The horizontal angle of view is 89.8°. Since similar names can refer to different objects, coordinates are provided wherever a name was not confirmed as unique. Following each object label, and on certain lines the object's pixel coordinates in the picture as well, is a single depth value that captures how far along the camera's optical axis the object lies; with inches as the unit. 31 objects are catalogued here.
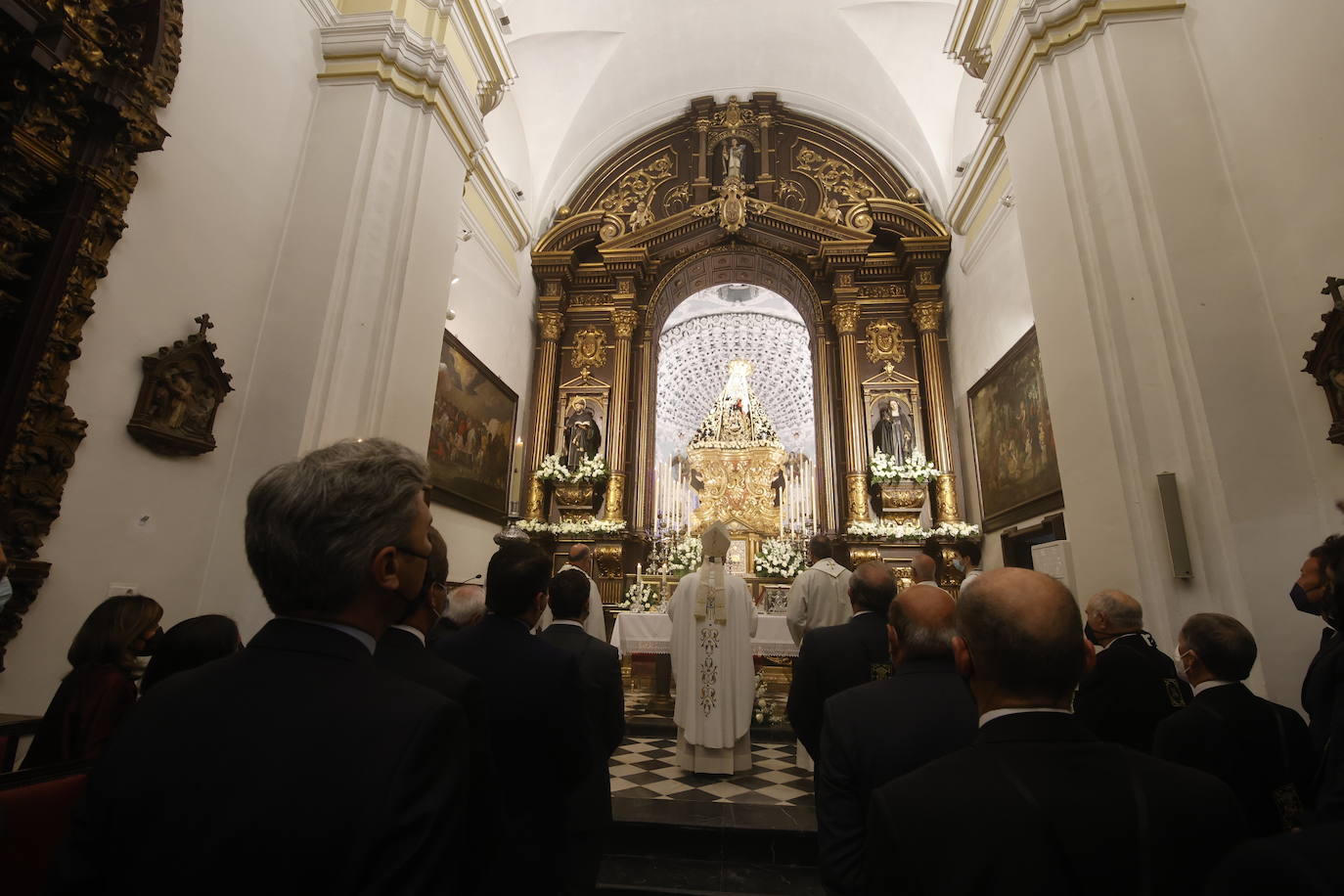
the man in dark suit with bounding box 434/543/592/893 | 74.9
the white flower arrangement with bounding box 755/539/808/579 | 344.5
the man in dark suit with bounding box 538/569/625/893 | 93.4
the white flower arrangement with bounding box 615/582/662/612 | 295.7
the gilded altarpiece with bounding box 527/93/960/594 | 392.8
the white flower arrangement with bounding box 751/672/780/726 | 246.2
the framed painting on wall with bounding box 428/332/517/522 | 291.7
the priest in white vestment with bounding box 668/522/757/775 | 189.6
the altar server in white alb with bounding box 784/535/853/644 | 192.2
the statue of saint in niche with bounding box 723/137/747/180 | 434.6
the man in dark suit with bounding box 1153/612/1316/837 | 78.2
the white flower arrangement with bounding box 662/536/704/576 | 334.0
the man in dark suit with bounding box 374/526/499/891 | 44.9
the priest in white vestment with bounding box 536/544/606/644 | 209.2
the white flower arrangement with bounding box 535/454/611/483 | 378.0
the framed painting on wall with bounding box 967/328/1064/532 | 266.1
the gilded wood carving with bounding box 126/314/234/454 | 141.9
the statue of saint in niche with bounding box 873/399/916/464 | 379.9
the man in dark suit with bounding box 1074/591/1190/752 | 97.4
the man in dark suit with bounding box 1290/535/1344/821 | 58.0
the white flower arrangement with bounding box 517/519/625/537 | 364.5
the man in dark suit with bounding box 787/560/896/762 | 113.2
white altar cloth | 245.3
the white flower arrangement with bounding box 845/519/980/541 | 342.0
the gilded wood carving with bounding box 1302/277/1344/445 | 126.4
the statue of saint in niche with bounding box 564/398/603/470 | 398.0
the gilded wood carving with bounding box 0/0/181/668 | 116.7
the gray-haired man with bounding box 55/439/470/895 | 32.4
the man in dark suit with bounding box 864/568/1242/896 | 37.9
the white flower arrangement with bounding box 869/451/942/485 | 358.6
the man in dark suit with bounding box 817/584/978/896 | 66.9
